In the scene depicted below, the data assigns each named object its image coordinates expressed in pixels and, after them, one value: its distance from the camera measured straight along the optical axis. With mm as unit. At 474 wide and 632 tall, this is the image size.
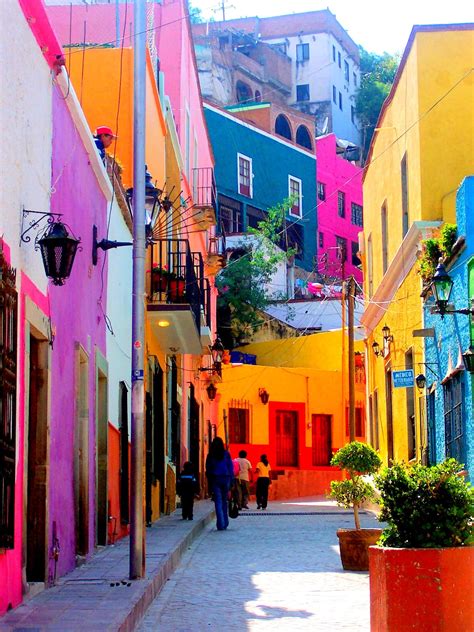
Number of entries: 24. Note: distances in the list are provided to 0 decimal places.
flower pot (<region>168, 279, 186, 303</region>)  20188
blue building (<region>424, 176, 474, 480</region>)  17672
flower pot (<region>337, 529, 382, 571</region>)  12828
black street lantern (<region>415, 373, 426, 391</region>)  22203
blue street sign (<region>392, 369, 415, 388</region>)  22484
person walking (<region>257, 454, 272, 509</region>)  31094
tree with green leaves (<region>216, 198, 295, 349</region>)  46844
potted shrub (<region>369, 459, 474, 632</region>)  7148
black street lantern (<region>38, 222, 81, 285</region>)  9594
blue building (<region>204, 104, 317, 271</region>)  51281
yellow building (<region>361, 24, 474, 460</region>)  22734
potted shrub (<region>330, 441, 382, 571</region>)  12875
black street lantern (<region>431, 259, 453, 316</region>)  15797
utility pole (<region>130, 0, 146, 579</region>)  11328
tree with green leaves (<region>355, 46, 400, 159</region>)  78625
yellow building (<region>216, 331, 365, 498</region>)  40312
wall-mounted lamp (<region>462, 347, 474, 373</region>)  16609
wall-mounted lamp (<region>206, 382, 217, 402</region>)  35188
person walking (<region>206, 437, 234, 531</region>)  20328
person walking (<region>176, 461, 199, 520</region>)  21062
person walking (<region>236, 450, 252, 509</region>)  29391
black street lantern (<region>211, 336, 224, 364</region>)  32375
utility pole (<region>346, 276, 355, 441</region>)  34938
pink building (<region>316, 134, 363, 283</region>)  60556
